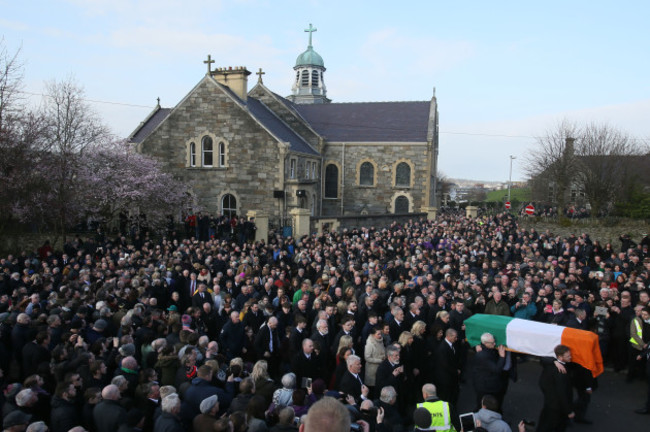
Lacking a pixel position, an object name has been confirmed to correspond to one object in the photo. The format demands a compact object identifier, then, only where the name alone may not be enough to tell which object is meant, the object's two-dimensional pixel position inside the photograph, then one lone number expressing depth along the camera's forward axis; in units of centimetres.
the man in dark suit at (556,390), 707
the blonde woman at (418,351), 838
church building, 3022
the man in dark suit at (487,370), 761
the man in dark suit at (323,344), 826
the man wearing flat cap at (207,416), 546
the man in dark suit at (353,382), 694
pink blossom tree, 2408
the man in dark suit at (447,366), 824
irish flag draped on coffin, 837
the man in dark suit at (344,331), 866
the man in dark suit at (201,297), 1137
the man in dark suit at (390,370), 726
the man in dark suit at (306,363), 796
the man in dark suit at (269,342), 899
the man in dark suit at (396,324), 929
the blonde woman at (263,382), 637
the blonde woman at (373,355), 814
